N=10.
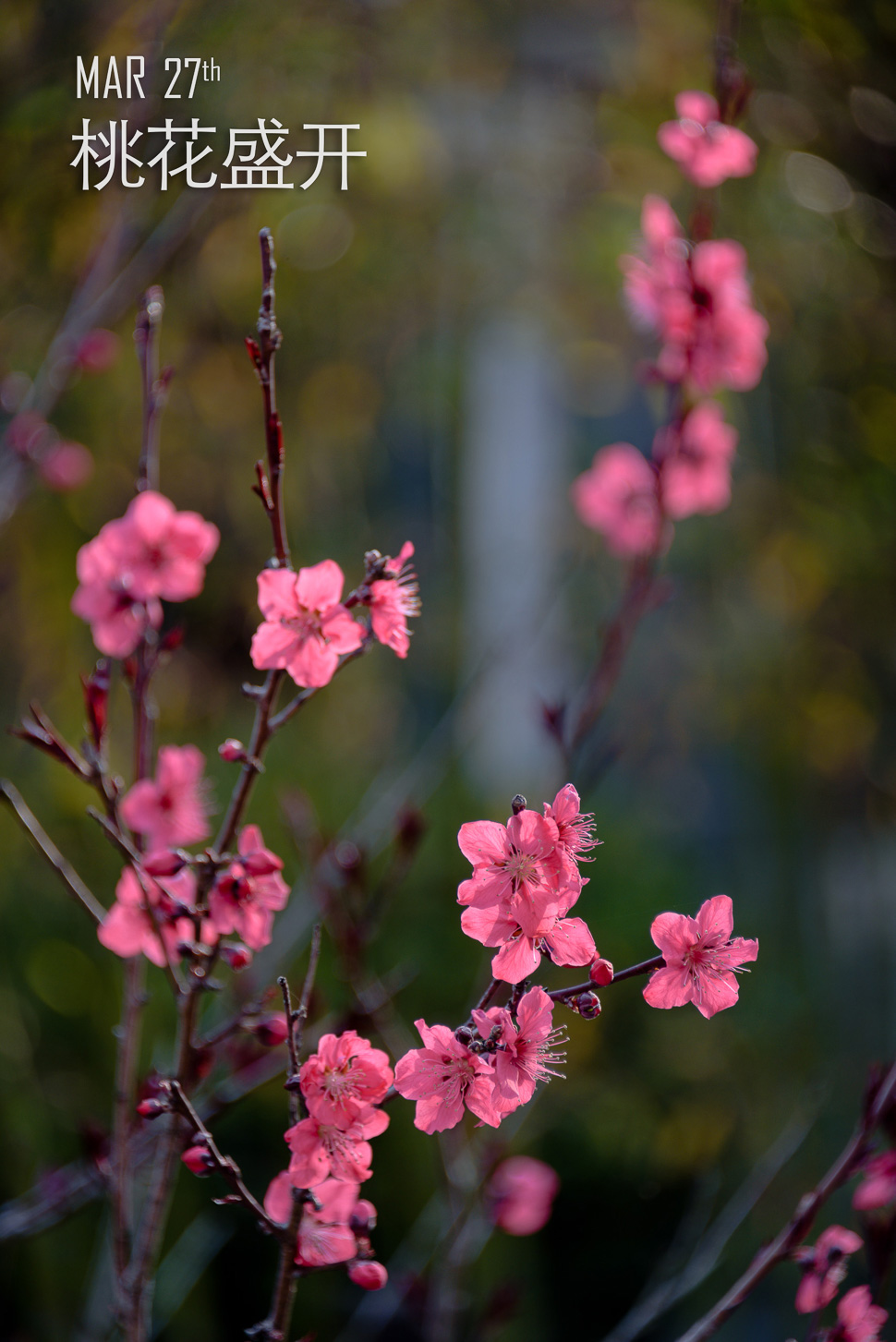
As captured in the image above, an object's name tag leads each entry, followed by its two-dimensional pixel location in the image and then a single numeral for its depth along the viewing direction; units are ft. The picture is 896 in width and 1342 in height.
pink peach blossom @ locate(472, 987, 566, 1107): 5.11
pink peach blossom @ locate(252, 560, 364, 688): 5.29
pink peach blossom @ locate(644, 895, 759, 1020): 5.19
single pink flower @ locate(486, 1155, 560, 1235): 5.96
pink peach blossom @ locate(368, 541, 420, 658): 5.31
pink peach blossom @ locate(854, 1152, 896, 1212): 5.48
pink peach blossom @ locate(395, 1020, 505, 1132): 5.14
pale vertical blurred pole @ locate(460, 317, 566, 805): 15.57
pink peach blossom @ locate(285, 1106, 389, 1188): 5.14
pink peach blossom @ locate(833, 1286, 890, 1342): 5.32
